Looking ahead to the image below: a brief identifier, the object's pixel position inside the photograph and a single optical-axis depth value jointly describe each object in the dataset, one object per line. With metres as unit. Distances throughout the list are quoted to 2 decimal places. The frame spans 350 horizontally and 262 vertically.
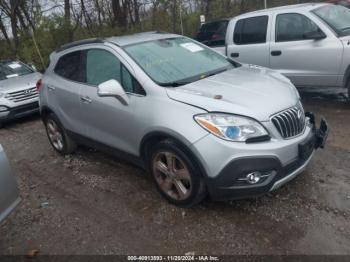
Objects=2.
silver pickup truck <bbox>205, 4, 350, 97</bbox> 5.71
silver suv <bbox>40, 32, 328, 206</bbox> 3.11
